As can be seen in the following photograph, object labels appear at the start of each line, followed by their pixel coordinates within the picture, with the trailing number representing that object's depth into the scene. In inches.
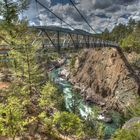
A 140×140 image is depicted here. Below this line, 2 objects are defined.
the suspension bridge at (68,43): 596.0
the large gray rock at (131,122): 528.8
